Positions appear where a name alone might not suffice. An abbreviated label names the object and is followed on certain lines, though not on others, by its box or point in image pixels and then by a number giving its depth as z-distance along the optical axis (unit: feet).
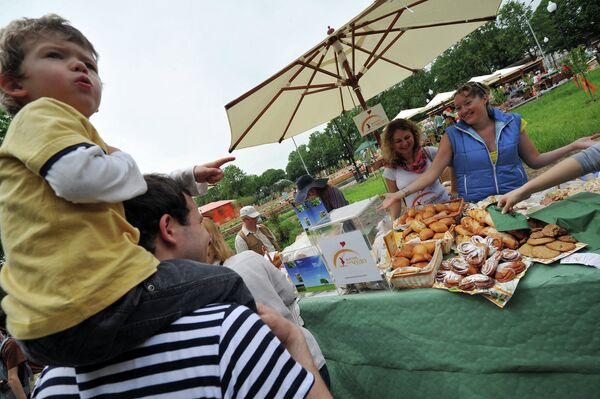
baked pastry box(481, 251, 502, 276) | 4.81
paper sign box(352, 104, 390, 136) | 12.10
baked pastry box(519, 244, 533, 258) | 4.89
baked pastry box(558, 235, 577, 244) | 4.61
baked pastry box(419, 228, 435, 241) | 6.39
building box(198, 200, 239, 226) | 127.02
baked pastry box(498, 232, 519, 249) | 5.19
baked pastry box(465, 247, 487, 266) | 5.03
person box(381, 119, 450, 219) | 10.39
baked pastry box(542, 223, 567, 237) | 4.78
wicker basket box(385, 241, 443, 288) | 5.43
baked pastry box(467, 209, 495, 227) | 5.84
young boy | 2.35
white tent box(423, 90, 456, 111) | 76.04
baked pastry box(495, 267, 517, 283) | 4.63
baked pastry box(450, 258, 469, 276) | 5.11
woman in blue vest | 8.02
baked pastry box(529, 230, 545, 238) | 4.97
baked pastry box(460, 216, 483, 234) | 5.97
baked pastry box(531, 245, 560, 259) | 4.63
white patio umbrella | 10.50
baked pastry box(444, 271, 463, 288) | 5.11
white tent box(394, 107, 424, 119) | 79.38
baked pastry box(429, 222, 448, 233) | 6.43
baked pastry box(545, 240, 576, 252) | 4.55
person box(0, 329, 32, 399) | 13.24
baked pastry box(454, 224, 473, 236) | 6.10
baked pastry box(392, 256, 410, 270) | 5.86
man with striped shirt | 2.18
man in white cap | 17.31
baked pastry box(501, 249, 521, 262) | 4.86
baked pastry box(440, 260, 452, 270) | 5.54
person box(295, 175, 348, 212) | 15.03
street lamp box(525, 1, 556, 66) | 54.74
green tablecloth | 4.39
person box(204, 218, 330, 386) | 5.32
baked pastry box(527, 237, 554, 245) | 4.83
